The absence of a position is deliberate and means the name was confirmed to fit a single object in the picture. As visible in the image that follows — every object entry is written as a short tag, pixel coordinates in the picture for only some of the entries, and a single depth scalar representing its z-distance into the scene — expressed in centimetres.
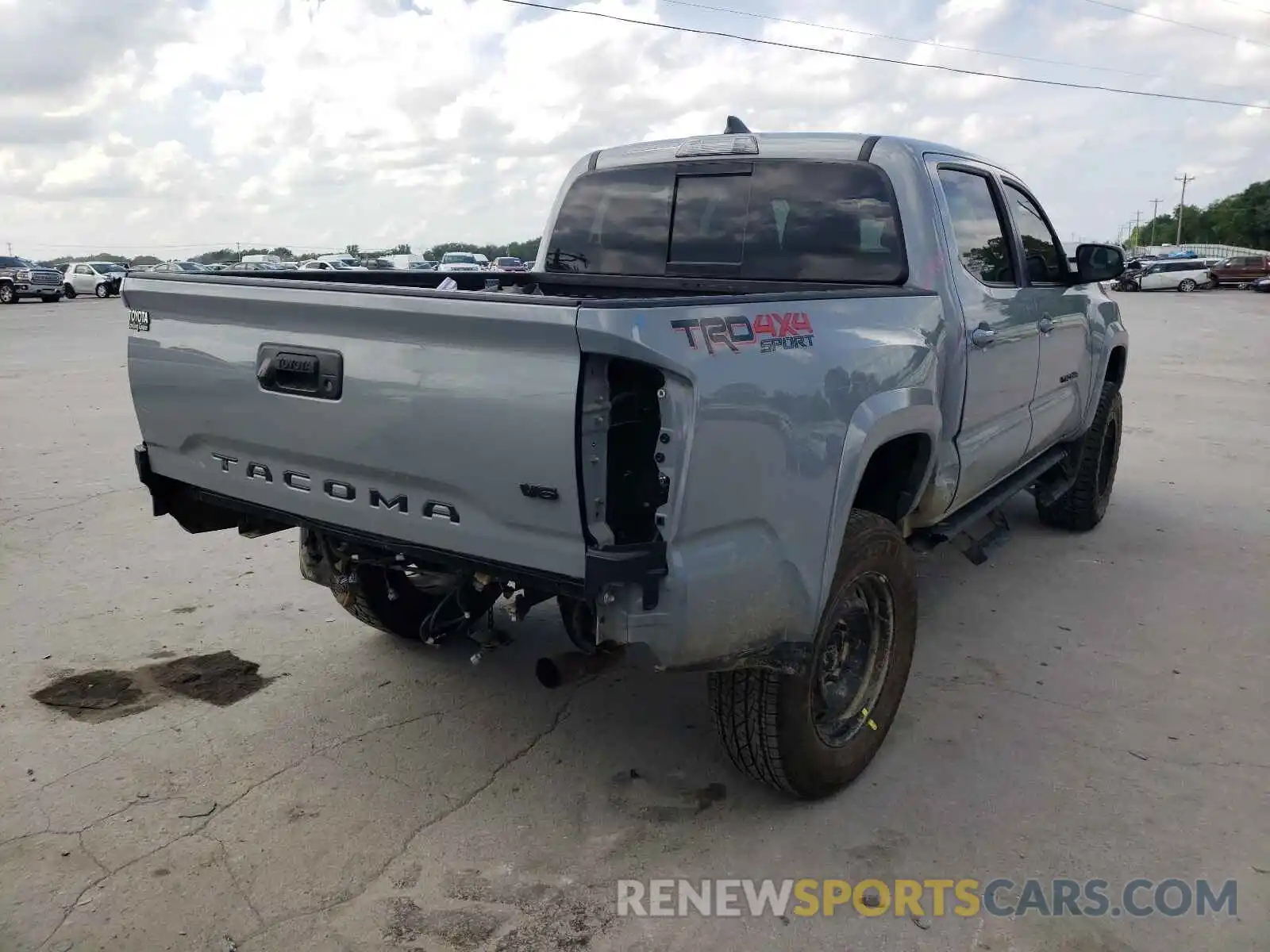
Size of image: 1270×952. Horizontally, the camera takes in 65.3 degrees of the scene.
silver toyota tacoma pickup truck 245
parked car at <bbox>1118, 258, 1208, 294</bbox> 4341
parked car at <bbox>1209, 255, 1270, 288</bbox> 4228
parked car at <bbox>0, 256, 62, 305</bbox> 3441
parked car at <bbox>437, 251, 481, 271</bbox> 4747
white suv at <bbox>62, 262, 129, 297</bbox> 4009
